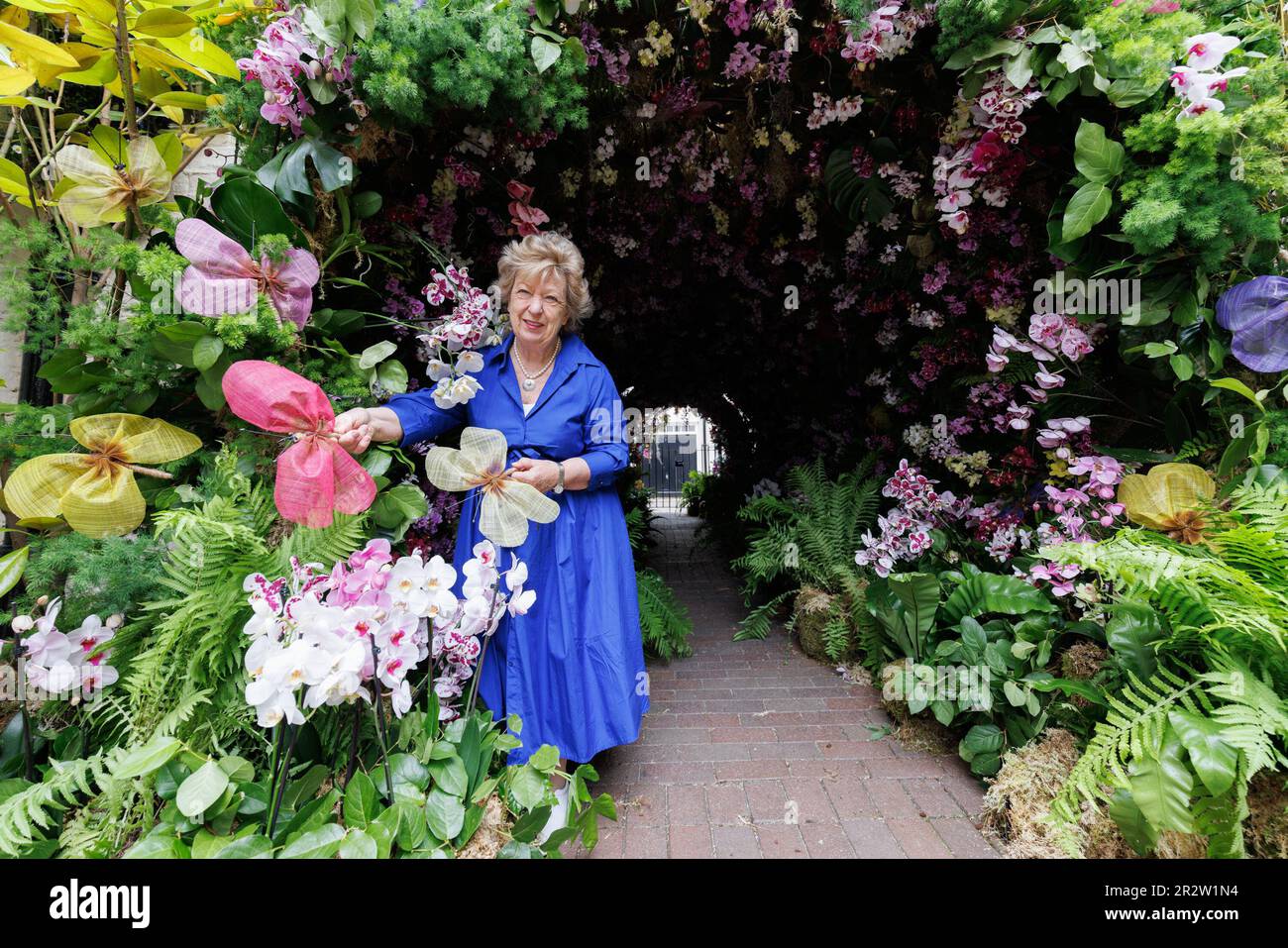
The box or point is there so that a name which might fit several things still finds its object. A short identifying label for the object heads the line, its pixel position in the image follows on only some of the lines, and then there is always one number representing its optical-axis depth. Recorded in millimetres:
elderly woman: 1834
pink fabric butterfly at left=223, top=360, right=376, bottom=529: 1238
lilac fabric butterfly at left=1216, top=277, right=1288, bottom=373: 1543
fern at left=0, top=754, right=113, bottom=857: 1077
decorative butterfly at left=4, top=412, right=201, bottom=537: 1362
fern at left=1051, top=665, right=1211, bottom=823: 1247
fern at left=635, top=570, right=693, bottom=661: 3428
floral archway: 1308
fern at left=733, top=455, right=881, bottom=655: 3793
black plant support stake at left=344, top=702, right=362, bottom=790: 1142
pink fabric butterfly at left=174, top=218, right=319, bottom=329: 1357
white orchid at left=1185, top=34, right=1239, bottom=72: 1410
